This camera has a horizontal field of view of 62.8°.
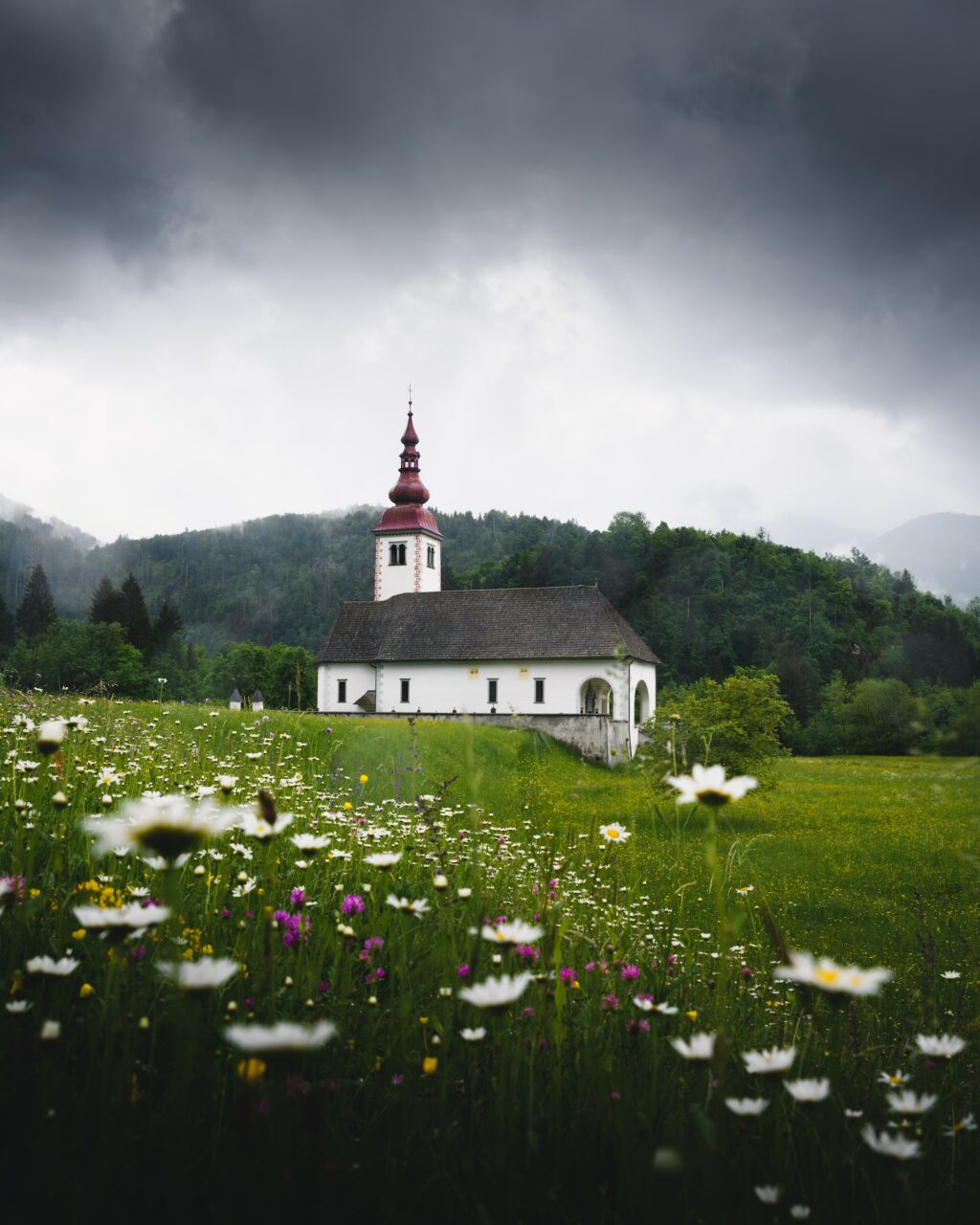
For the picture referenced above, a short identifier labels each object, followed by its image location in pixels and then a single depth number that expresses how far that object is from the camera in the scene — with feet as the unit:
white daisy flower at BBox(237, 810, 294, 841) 7.88
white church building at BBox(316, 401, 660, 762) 127.85
